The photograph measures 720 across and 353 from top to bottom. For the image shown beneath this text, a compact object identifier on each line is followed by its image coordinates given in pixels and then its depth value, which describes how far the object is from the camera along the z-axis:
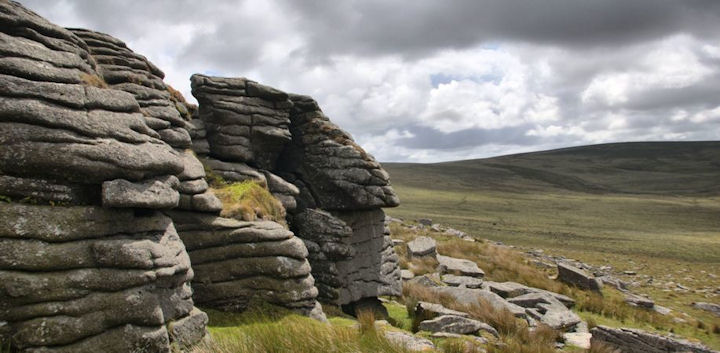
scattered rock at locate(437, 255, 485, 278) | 30.16
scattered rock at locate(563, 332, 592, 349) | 18.04
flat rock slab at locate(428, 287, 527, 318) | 21.47
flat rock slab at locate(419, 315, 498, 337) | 16.75
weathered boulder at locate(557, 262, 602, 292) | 29.71
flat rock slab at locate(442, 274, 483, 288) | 27.03
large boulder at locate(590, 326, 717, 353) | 16.77
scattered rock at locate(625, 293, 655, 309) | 27.45
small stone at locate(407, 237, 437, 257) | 32.47
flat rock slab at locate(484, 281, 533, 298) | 26.80
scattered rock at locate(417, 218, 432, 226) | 60.41
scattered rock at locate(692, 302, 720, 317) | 28.76
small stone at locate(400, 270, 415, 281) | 27.49
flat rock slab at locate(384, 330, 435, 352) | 13.05
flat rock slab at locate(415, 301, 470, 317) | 19.42
